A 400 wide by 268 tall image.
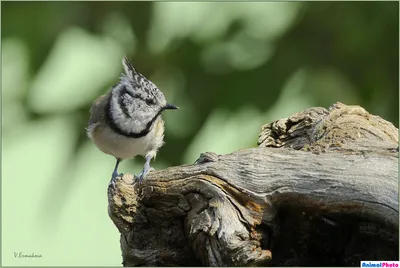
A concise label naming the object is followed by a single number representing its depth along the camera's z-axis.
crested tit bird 6.67
